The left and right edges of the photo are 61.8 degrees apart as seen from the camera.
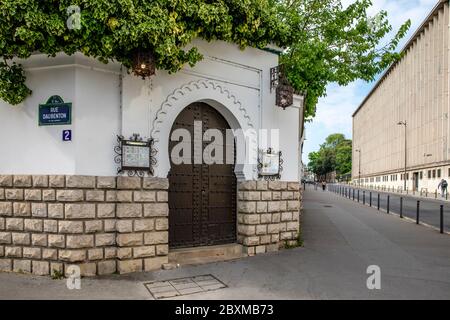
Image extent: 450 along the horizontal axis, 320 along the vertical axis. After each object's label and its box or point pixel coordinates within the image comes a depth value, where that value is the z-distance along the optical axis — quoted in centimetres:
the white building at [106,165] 620
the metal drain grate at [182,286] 560
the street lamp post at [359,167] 9543
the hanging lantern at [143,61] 610
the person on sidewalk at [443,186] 3764
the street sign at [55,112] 628
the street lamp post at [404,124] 5754
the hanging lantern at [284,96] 877
